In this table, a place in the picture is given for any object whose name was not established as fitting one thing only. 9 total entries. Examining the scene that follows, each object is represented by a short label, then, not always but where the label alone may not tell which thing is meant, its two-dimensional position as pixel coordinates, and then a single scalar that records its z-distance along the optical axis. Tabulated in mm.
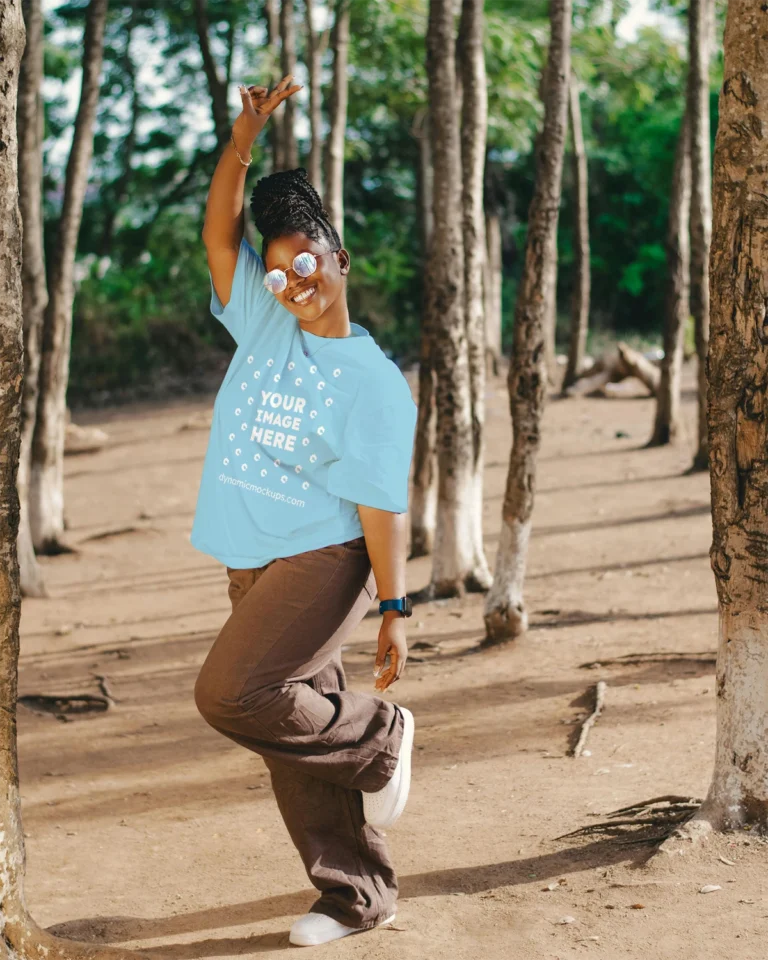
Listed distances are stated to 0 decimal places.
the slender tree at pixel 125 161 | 25516
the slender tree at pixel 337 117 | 12117
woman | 3129
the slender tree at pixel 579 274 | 19375
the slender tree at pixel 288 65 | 12906
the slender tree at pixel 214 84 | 20375
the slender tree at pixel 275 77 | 14867
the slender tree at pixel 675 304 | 14062
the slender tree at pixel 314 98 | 13617
